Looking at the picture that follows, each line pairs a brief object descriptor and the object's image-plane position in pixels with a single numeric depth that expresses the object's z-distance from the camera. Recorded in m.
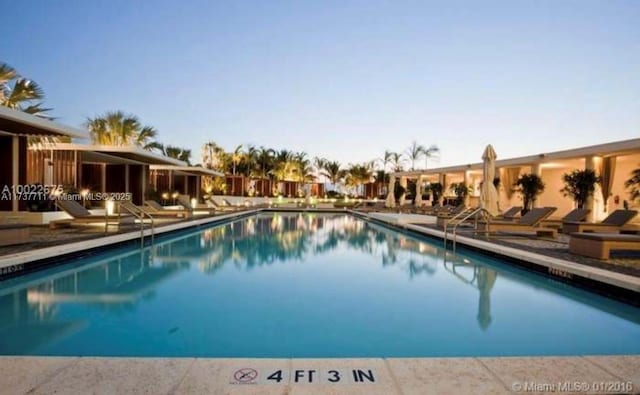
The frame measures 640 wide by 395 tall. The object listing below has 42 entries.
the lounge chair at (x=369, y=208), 22.83
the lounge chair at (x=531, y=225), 9.91
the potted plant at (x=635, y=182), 11.21
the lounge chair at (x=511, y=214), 12.16
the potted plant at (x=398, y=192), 26.83
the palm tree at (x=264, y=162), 41.03
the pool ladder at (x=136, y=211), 9.07
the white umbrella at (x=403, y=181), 36.06
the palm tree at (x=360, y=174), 42.26
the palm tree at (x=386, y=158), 40.19
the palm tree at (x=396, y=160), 39.97
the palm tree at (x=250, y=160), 40.19
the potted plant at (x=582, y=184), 14.56
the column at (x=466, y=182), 23.29
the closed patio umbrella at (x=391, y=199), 21.98
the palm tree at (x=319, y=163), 45.56
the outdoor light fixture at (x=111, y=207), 12.27
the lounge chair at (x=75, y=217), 9.74
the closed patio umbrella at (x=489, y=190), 11.17
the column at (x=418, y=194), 24.27
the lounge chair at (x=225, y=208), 21.27
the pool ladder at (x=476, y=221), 8.82
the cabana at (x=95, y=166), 14.09
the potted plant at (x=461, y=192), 23.20
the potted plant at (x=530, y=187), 17.42
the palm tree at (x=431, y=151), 37.69
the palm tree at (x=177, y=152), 36.28
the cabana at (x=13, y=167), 11.36
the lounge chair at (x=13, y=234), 6.71
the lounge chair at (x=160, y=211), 14.21
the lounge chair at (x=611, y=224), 9.26
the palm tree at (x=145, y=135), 26.86
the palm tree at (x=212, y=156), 40.06
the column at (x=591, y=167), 15.09
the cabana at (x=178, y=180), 22.95
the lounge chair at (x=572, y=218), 11.03
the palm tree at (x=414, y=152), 38.12
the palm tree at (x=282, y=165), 41.81
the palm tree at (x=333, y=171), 45.39
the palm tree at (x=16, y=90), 10.98
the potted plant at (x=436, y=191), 26.53
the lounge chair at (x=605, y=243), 6.44
